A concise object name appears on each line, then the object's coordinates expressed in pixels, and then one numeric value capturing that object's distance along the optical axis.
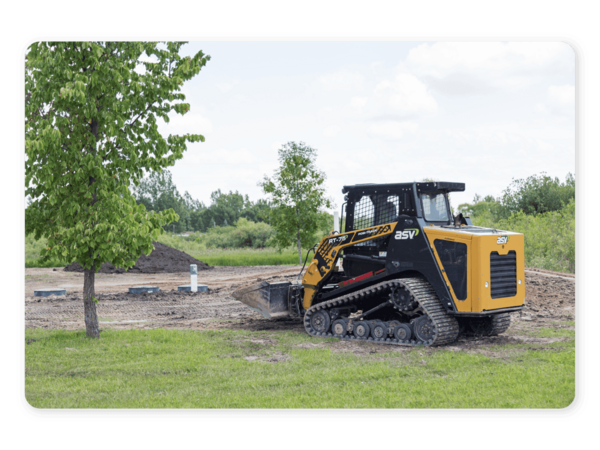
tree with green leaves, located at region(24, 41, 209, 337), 9.23
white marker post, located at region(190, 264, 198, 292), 19.19
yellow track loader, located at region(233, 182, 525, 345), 9.10
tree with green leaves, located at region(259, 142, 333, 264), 28.73
